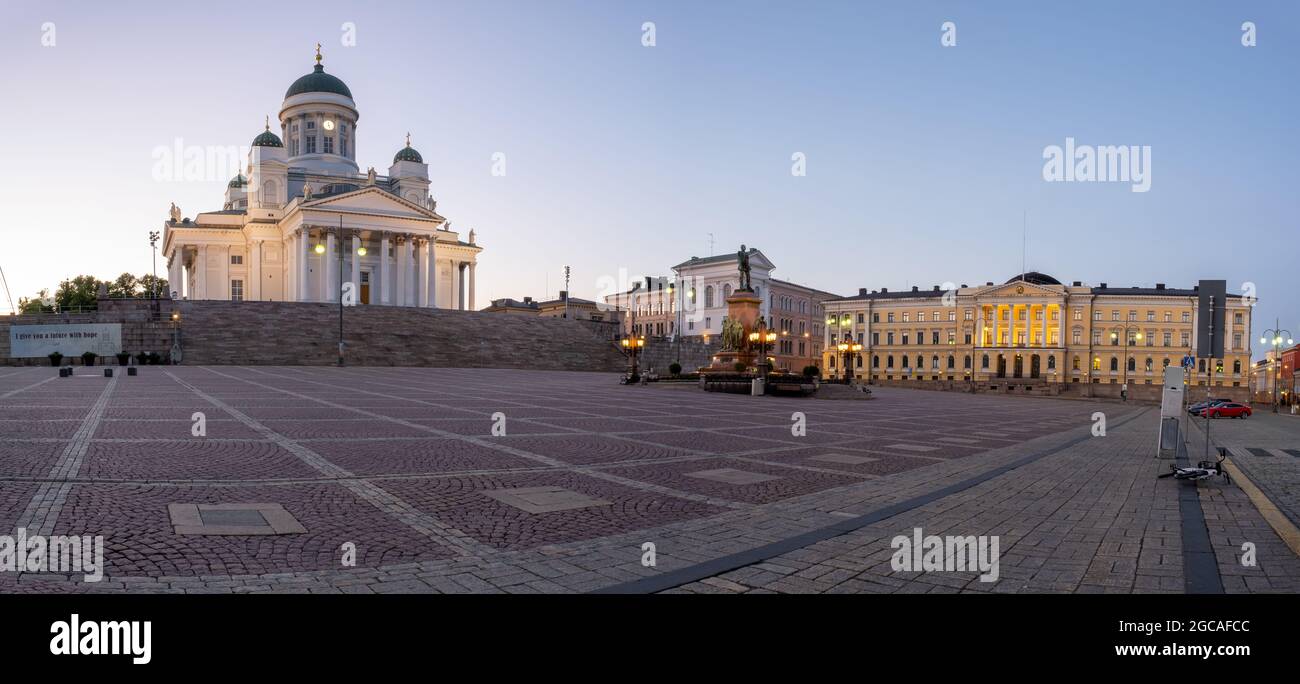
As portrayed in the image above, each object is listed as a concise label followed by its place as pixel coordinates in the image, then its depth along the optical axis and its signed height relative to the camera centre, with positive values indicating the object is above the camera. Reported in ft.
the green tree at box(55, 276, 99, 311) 336.39 +15.79
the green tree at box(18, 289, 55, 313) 384.41 +12.31
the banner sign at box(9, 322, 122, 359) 153.89 -2.76
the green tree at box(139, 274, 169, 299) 363.15 +21.08
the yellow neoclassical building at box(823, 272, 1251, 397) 318.86 -0.70
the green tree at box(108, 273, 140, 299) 370.53 +20.77
